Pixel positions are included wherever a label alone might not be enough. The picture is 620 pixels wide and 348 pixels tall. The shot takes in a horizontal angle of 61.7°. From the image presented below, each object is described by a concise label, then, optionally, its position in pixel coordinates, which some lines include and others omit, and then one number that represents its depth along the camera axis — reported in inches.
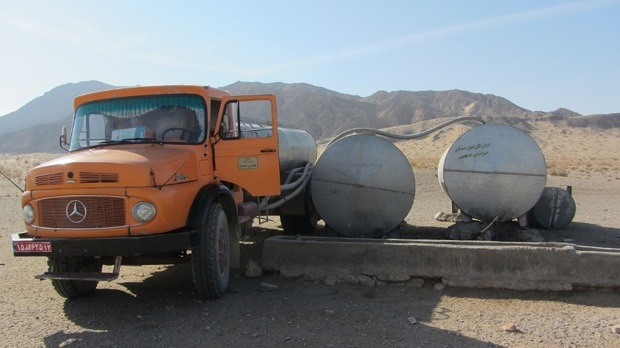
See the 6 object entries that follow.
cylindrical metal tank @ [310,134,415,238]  342.3
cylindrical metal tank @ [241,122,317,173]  282.4
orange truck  209.3
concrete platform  237.8
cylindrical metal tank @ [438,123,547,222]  332.5
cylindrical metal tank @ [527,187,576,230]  378.9
